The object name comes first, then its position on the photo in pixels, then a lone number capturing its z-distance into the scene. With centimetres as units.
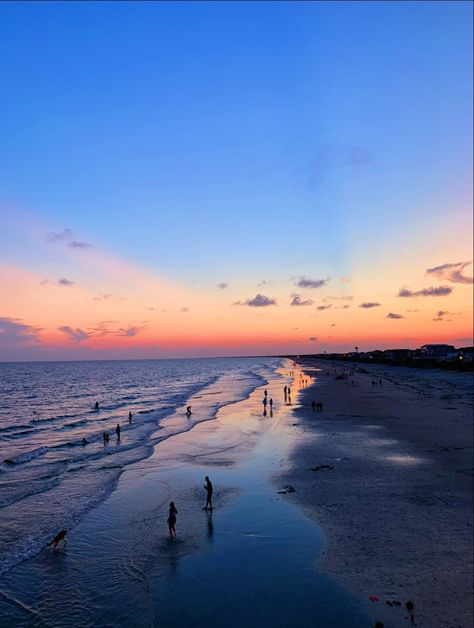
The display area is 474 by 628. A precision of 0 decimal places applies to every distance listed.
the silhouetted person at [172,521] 1827
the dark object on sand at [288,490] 2311
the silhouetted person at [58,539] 1719
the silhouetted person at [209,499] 2064
